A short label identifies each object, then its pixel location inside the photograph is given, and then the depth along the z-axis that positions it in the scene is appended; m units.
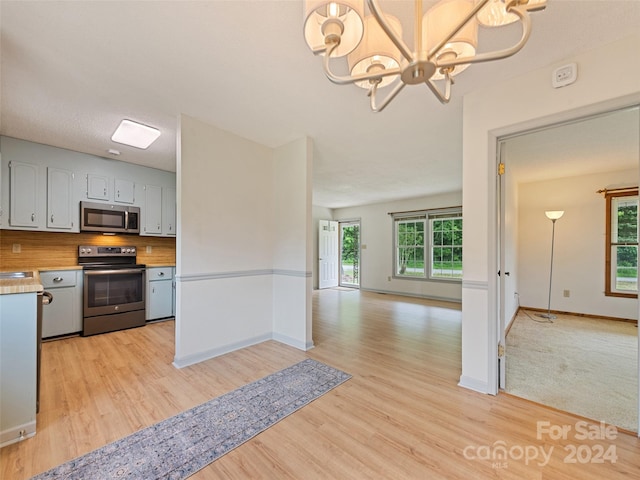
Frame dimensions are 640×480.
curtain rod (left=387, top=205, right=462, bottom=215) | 5.84
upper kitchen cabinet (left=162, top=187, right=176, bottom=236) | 4.35
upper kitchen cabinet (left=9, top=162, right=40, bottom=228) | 3.11
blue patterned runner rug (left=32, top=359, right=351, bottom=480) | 1.38
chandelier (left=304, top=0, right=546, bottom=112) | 0.94
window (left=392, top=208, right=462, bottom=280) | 5.96
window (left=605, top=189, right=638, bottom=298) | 4.12
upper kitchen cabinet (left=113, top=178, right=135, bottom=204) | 3.89
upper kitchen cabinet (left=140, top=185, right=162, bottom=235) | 4.15
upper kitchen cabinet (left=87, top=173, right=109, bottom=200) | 3.66
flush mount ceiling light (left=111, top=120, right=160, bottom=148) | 2.81
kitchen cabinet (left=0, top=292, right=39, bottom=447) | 1.55
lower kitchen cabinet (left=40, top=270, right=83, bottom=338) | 3.22
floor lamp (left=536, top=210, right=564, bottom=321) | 4.38
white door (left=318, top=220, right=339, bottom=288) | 7.54
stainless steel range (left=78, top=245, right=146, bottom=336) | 3.47
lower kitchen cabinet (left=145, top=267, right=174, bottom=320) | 4.01
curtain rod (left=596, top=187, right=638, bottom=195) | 4.05
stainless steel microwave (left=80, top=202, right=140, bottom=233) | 3.61
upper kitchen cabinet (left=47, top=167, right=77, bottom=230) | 3.36
